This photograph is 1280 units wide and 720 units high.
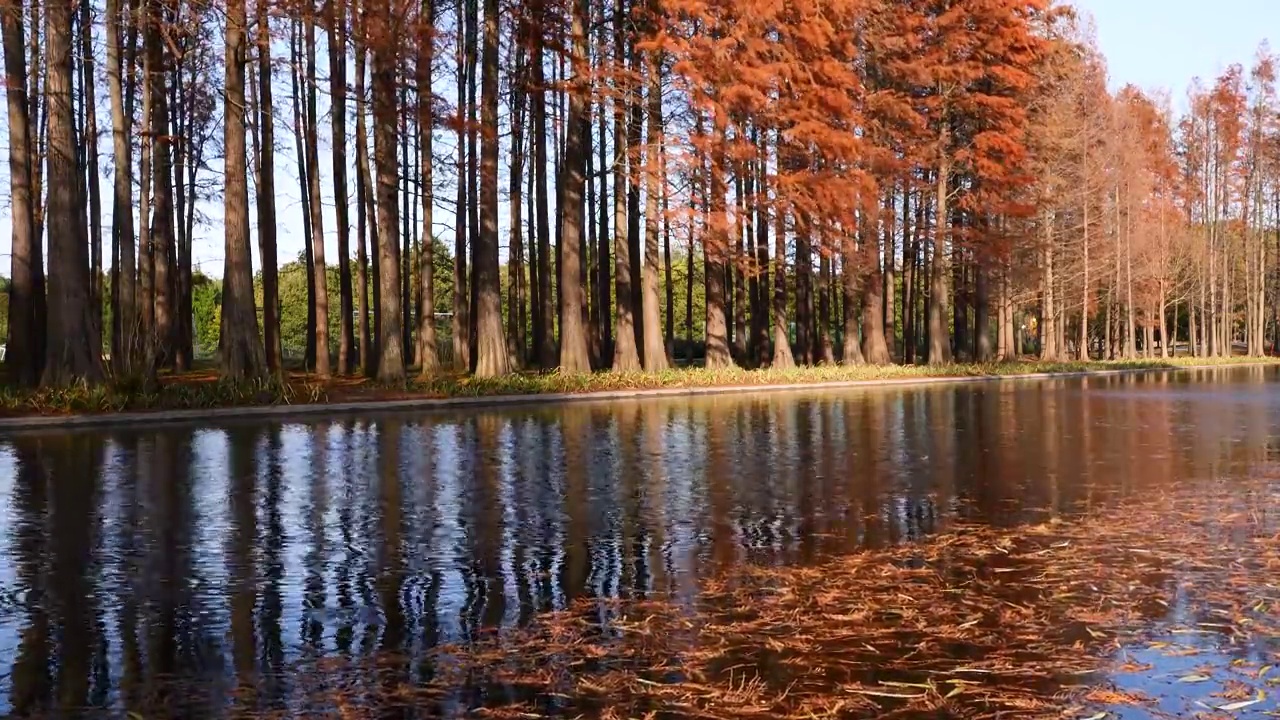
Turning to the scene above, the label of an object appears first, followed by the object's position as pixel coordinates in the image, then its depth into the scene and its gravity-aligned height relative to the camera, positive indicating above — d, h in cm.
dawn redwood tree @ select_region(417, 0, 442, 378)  2941 +442
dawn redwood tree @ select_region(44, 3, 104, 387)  2353 +259
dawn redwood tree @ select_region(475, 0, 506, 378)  3069 +311
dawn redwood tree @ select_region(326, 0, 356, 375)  3447 +478
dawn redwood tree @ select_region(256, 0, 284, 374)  3416 +428
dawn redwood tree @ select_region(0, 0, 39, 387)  2481 +310
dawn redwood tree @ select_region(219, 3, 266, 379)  2570 +268
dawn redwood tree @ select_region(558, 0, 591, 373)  3256 +384
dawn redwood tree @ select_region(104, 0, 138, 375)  2573 +420
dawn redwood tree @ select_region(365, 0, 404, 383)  2836 +342
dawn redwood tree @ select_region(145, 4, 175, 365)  2845 +384
